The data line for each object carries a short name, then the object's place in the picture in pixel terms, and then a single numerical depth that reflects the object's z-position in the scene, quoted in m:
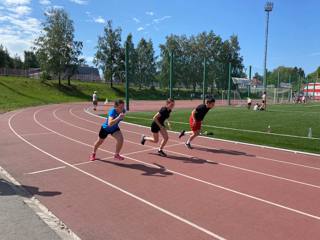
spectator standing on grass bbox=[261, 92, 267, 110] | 30.68
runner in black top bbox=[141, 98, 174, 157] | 9.91
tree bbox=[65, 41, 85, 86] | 56.84
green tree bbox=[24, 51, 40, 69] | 89.29
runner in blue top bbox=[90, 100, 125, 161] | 8.50
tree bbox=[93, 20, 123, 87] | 65.44
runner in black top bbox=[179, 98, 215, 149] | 11.02
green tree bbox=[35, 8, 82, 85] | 54.97
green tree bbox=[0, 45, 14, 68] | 71.95
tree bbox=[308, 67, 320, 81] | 136.77
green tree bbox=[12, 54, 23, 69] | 84.30
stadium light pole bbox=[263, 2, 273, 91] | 31.09
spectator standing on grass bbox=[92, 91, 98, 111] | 29.72
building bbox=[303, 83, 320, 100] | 65.06
